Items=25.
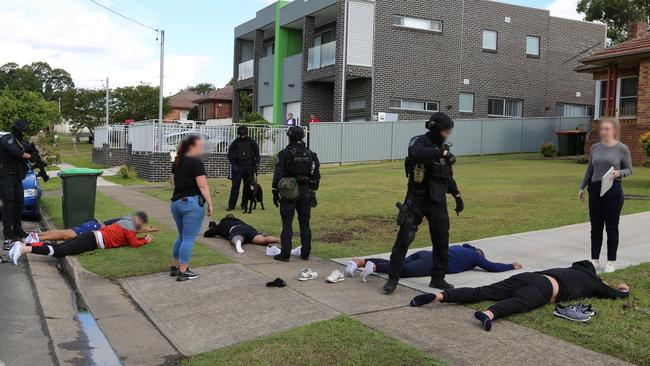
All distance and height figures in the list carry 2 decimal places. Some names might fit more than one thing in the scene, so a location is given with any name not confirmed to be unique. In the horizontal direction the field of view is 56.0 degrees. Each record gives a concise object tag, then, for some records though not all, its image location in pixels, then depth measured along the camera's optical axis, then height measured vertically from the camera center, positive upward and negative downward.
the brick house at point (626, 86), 19.44 +2.39
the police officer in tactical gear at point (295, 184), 7.48 -0.47
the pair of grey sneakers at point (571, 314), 4.81 -1.28
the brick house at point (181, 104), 75.06 +4.78
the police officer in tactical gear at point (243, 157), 12.14 -0.25
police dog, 12.05 -0.96
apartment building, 26.80 +4.23
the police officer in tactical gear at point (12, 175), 8.62 -0.53
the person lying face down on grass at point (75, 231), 8.51 -1.32
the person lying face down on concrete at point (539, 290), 5.08 -1.19
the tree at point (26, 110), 43.16 +2.11
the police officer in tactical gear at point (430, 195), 5.73 -0.44
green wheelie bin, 9.89 -0.90
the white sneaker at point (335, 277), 6.45 -1.38
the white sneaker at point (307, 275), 6.61 -1.40
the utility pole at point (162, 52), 29.04 +4.32
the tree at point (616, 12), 39.62 +9.36
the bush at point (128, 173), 21.27 -1.11
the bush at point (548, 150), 24.38 +0.09
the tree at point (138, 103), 57.53 +3.64
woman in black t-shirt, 6.55 -0.55
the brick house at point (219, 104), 55.22 +3.63
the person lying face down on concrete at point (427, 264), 6.44 -1.24
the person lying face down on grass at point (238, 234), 8.59 -1.31
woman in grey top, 6.53 -0.37
